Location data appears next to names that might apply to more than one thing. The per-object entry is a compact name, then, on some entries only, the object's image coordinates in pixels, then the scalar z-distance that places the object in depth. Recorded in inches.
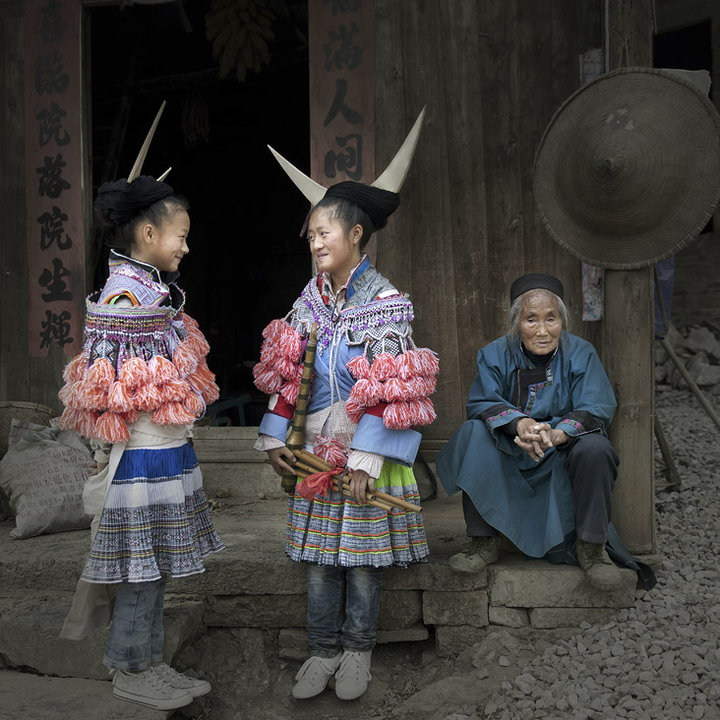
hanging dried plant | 201.9
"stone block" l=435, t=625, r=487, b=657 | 128.3
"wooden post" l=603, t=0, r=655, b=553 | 133.3
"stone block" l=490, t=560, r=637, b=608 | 124.1
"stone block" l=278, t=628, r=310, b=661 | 130.6
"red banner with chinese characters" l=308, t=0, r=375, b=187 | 170.2
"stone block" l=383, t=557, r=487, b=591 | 127.0
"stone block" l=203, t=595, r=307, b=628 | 132.2
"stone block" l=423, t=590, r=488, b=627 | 128.0
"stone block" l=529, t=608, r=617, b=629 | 124.8
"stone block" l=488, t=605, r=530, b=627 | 127.3
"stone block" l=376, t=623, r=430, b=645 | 131.0
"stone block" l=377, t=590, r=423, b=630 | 129.9
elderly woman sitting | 119.0
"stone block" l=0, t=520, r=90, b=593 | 136.9
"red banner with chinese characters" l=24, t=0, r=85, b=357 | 187.8
